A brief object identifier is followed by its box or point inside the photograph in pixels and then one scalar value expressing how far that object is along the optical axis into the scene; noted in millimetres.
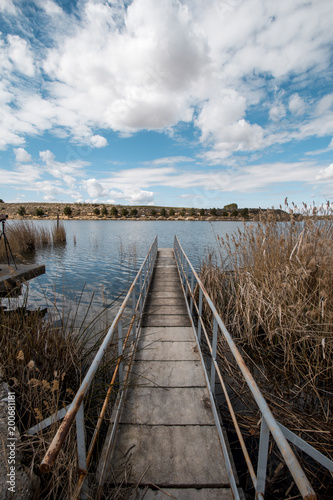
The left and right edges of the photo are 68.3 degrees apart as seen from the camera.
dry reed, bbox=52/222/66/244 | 19891
